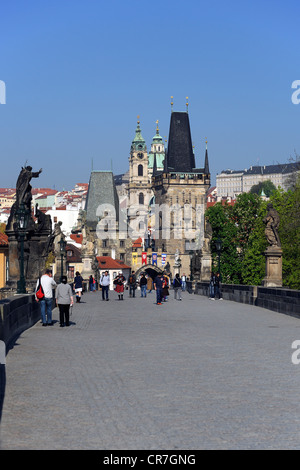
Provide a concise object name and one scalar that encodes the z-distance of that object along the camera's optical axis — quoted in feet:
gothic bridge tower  549.54
